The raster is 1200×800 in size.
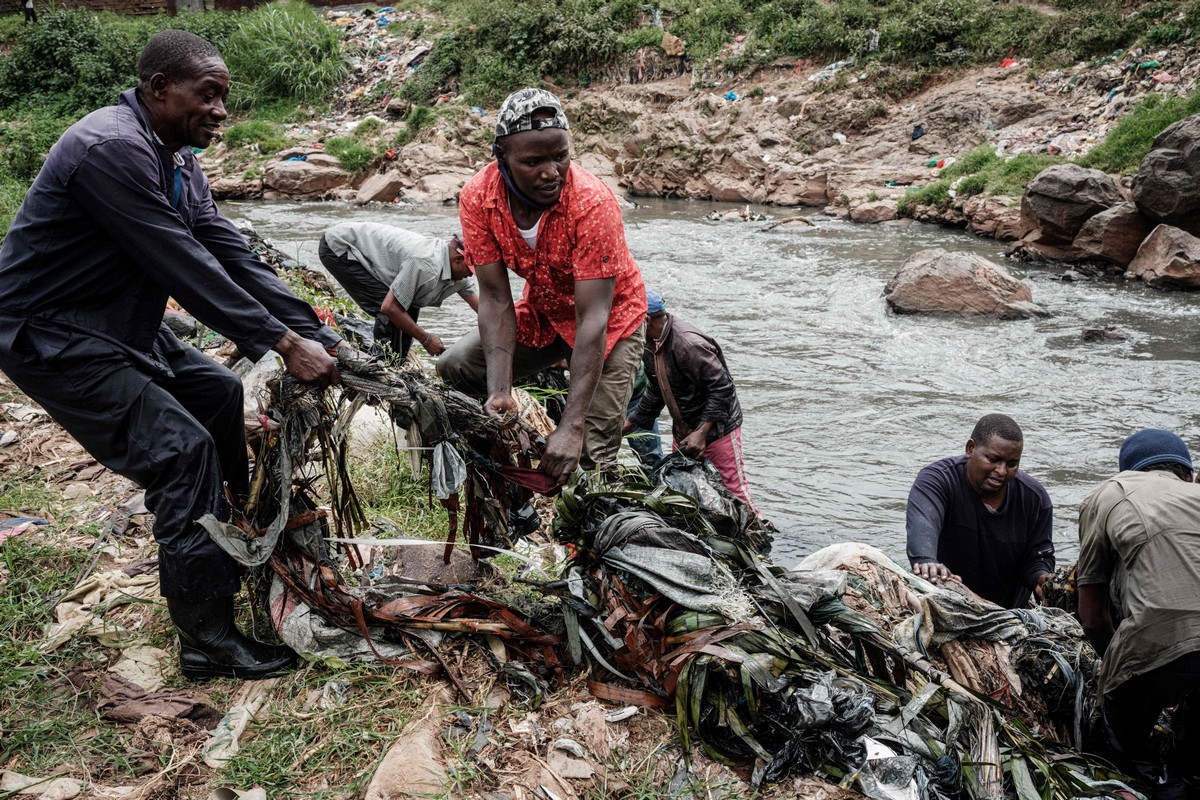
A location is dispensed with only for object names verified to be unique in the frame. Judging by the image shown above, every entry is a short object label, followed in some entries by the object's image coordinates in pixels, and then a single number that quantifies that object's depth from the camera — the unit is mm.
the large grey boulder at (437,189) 17797
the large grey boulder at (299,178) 18609
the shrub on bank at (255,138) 20578
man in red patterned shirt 2861
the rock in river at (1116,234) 11445
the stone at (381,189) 17500
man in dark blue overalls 2387
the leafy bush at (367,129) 20859
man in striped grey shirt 5523
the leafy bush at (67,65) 23484
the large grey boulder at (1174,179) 10570
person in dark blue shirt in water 4223
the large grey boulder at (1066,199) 11766
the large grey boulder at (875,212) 15164
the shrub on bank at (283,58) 24172
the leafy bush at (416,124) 20469
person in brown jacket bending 4926
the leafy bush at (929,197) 14633
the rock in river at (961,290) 9992
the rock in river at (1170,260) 10648
